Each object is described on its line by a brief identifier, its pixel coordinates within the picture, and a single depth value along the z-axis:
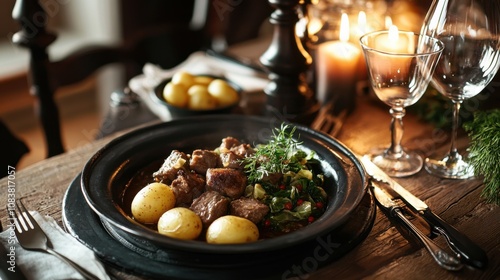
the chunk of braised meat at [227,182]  1.04
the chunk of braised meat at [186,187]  1.05
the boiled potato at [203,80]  1.54
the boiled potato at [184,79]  1.51
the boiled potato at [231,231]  0.92
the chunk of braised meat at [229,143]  1.19
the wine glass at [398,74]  1.12
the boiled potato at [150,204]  0.99
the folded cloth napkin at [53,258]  0.88
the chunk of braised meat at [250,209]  0.98
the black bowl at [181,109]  1.41
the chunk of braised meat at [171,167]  1.10
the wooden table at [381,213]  0.92
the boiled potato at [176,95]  1.45
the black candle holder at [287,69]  1.39
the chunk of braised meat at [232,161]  1.11
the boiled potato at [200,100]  1.44
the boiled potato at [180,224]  0.93
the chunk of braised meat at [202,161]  1.11
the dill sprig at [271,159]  1.06
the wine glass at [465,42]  1.15
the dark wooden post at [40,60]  1.52
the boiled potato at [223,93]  1.47
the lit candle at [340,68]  1.53
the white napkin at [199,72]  1.57
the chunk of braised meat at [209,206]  0.98
